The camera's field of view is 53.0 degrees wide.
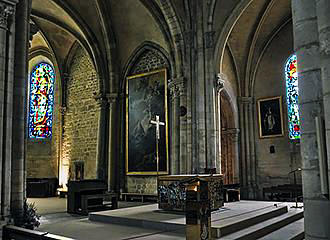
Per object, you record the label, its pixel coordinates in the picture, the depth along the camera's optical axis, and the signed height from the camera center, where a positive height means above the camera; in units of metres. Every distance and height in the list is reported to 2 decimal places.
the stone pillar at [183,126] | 11.62 +1.16
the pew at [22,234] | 4.50 -1.10
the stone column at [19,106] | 6.33 +1.10
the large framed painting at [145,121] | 13.45 +1.61
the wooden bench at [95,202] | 9.33 -1.31
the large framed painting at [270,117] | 15.47 +1.89
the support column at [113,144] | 14.61 +0.69
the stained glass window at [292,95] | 15.11 +2.85
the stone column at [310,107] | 3.35 +0.53
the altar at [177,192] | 7.29 -0.75
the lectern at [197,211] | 4.07 -0.65
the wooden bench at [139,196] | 13.06 -1.51
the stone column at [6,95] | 6.04 +1.24
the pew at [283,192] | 12.95 -1.40
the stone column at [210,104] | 11.30 +1.88
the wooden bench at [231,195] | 10.75 -1.24
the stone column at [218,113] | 11.50 +1.59
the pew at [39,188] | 16.30 -1.36
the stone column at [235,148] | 15.77 +0.46
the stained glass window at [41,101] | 18.33 +3.36
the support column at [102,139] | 14.87 +0.94
